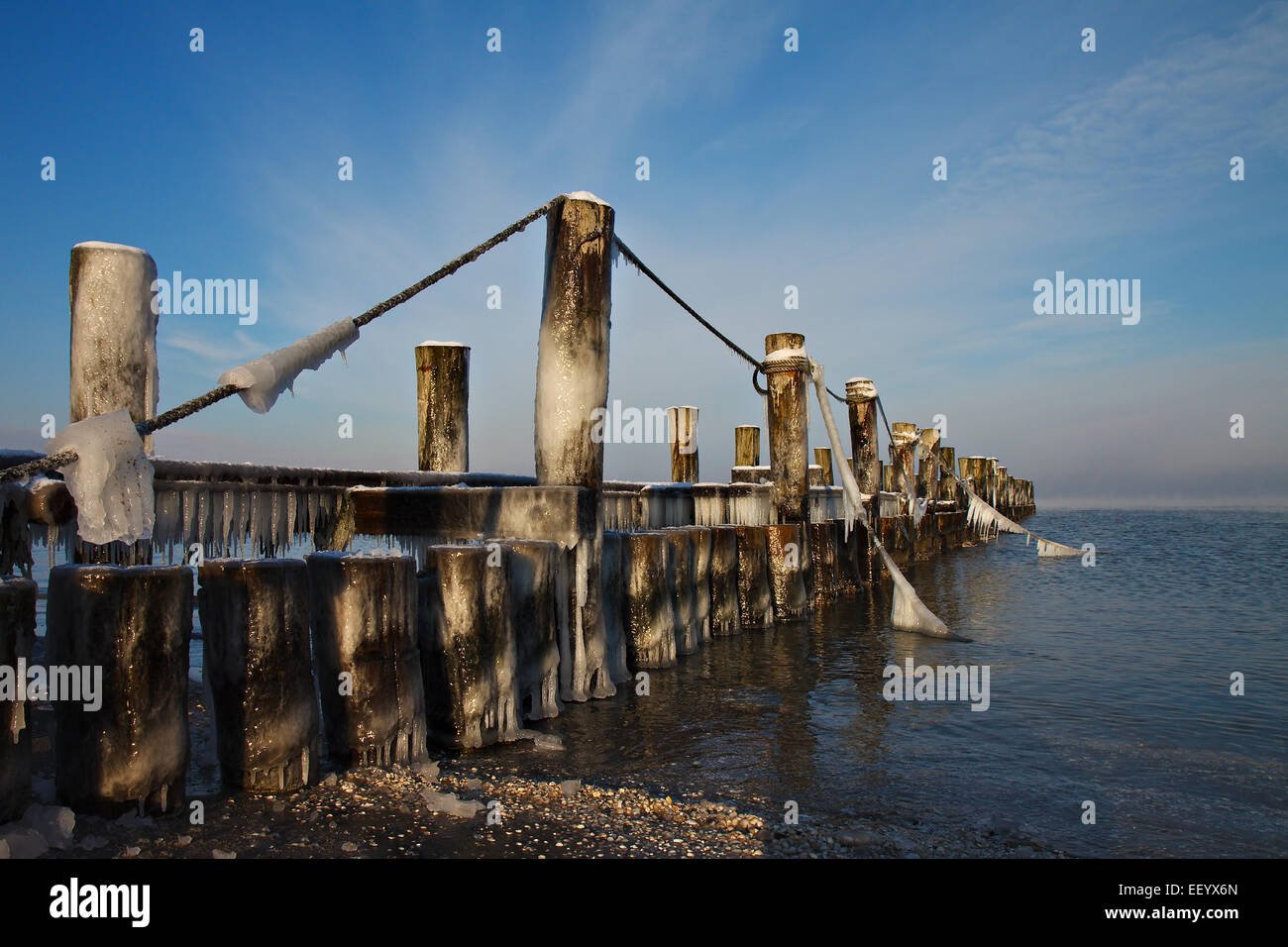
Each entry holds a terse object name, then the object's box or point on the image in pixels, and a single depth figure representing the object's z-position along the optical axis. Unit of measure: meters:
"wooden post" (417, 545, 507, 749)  4.51
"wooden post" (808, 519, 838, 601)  11.37
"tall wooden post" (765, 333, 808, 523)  10.55
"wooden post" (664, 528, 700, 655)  7.49
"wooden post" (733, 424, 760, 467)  17.03
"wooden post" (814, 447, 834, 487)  25.33
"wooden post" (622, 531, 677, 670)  6.75
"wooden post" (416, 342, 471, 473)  8.89
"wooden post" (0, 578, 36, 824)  2.73
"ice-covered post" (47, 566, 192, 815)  3.02
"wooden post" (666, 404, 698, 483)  15.28
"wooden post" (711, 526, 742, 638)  8.62
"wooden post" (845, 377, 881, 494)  15.35
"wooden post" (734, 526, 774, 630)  9.23
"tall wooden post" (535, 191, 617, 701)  5.83
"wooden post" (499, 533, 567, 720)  5.02
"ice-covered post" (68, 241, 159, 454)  4.07
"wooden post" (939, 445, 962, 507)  27.18
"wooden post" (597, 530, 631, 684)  6.16
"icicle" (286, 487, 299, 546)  5.78
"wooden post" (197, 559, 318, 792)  3.45
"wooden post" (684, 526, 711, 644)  7.98
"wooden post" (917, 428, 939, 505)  22.42
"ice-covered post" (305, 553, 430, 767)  3.90
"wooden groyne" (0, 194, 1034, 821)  3.06
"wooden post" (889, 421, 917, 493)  19.21
